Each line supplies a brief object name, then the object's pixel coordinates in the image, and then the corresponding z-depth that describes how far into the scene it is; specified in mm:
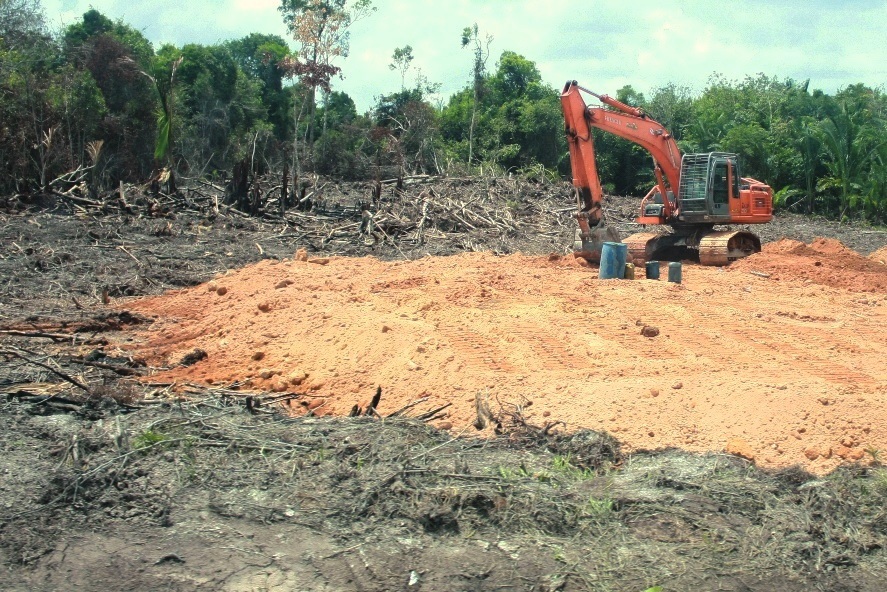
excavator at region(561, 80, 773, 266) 16047
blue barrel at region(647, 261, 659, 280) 15133
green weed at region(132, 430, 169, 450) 5914
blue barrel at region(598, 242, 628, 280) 14273
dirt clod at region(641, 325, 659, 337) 9984
